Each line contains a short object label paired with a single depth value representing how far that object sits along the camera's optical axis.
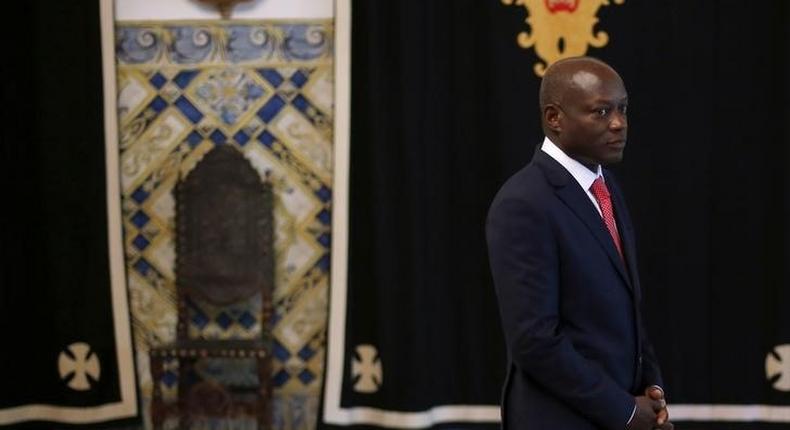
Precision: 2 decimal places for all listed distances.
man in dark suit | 11.34
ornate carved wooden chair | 14.07
